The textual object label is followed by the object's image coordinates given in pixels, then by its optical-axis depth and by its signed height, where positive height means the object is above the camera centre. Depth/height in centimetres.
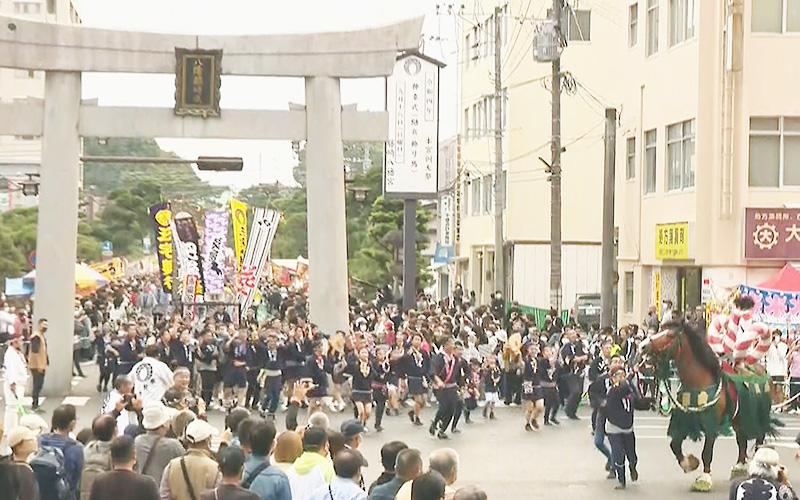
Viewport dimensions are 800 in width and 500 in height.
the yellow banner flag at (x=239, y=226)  3656 +82
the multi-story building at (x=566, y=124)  4562 +496
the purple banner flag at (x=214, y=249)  3553 +11
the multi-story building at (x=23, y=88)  7262 +1008
